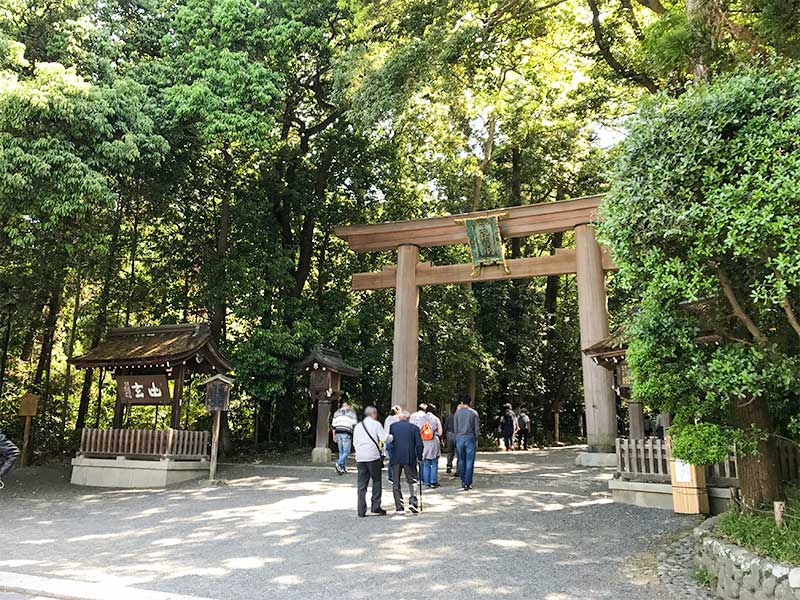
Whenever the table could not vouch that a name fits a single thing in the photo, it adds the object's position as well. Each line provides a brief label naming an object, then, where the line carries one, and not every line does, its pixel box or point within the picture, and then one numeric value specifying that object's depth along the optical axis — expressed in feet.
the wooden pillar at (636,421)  35.99
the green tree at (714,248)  14.37
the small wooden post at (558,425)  76.15
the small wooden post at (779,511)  15.84
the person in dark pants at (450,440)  37.68
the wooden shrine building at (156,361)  40.96
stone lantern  47.55
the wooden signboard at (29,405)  47.26
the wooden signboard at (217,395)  39.19
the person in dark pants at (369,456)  25.70
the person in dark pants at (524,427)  67.72
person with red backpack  33.19
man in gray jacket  33.17
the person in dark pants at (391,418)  26.54
